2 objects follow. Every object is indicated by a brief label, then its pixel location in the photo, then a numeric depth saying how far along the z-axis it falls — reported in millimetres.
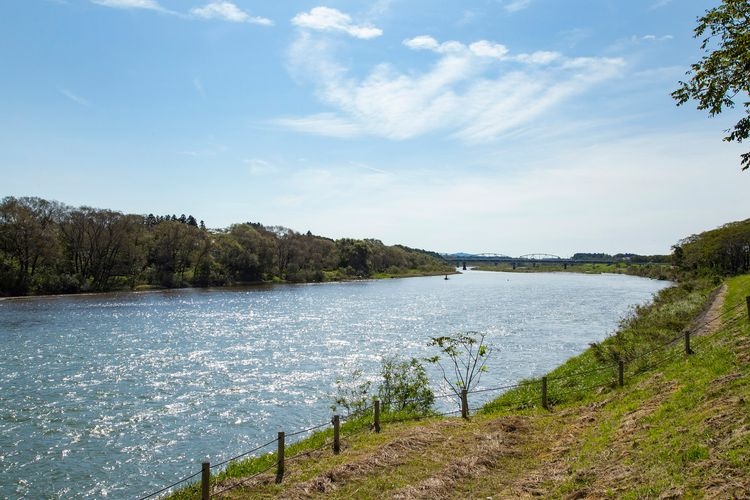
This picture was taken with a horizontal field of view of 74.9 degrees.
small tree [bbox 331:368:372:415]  24769
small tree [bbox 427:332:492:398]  32484
